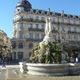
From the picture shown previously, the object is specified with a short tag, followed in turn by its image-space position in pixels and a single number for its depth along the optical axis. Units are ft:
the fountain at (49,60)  24.96
